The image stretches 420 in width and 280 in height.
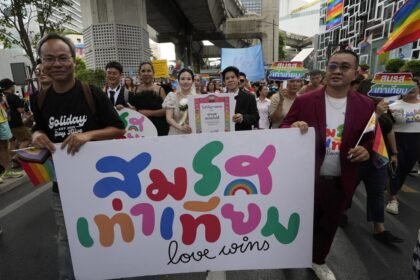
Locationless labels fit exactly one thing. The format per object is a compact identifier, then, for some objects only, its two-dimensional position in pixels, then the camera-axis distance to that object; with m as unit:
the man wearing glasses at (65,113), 1.77
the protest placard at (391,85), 3.45
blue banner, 11.52
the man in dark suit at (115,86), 4.15
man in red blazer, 2.14
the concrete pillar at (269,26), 39.62
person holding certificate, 3.45
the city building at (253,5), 105.69
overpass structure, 15.35
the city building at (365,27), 23.86
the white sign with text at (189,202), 1.78
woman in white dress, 3.55
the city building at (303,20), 116.62
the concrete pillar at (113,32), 15.26
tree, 7.70
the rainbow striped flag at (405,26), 2.87
